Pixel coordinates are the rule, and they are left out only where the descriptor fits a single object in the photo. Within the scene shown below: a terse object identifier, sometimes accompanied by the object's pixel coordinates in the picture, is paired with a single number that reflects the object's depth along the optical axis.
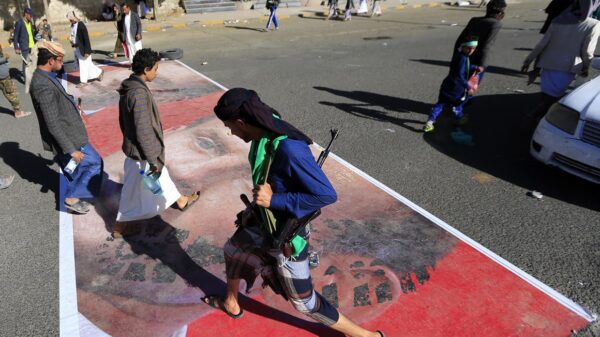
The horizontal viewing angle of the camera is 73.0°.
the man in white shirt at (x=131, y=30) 10.18
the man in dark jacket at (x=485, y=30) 6.36
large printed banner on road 3.33
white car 4.84
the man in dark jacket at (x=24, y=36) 9.02
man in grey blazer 4.00
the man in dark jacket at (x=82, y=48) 9.13
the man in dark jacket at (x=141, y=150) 3.75
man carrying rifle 2.28
